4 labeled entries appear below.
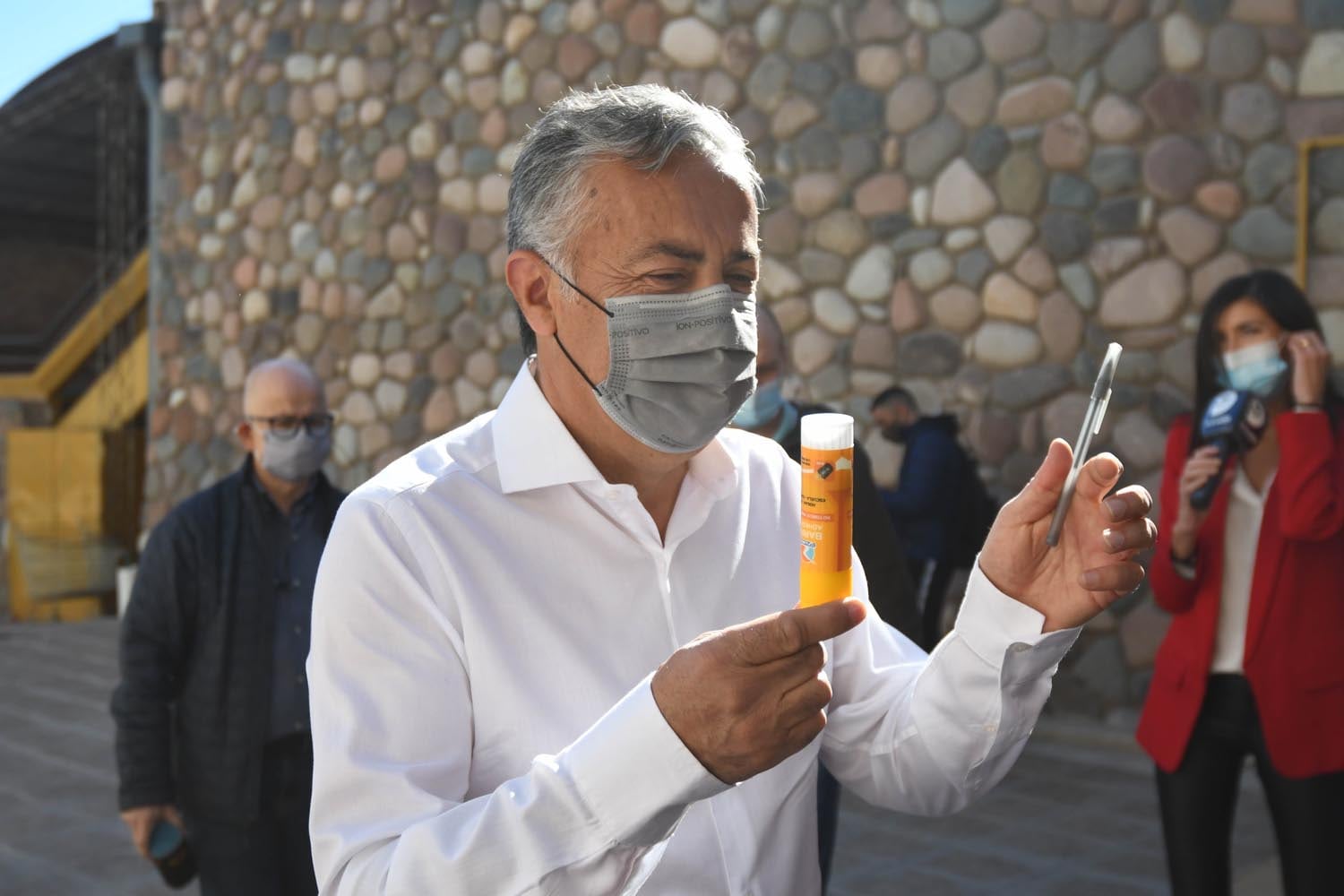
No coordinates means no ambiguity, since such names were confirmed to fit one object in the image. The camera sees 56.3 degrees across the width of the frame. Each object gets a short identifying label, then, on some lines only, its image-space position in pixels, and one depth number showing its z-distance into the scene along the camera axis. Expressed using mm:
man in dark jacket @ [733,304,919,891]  2736
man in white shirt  1244
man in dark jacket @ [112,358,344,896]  2871
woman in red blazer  2729
